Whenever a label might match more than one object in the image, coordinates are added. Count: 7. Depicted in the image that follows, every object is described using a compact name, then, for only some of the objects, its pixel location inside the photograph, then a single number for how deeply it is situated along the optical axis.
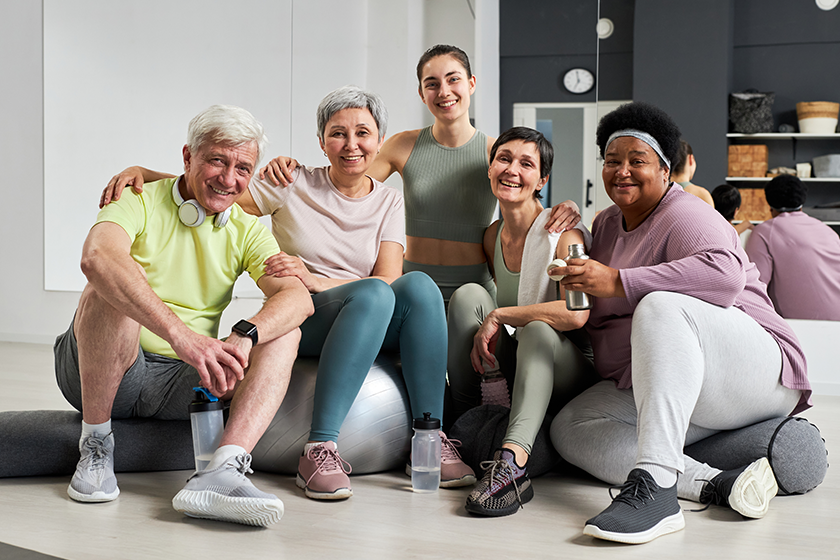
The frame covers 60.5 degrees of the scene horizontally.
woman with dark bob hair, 1.87
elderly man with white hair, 1.57
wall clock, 4.30
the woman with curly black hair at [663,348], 1.54
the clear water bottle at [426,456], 1.84
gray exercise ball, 1.94
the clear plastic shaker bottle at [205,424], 1.63
